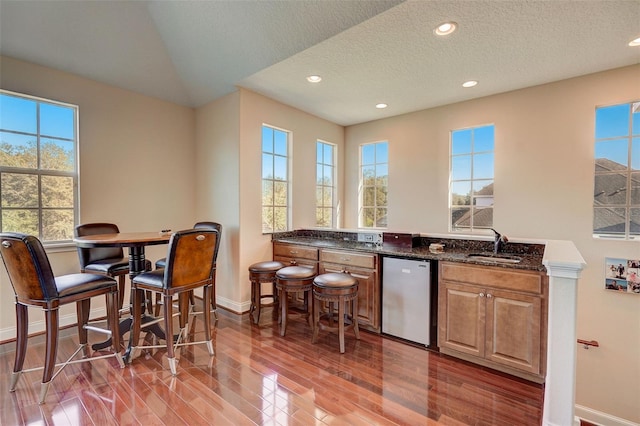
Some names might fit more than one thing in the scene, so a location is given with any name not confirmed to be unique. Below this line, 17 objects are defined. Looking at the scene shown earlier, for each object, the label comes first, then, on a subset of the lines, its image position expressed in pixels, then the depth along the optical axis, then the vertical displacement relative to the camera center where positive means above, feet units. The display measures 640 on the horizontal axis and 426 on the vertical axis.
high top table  7.39 -1.04
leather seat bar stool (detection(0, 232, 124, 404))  6.15 -1.96
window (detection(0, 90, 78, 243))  9.34 +1.31
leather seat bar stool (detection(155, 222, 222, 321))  10.35 -3.46
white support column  4.72 -2.20
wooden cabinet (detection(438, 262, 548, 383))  7.12 -2.92
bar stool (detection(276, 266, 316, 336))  9.69 -2.56
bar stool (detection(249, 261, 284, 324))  10.72 -2.68
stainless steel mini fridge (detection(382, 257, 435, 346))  8.84 -2.93
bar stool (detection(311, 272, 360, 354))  8.78 -2.71
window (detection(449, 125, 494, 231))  12.94 +1.39
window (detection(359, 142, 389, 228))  16.13 +1.39
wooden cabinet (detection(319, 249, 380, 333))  9.85 -2.55
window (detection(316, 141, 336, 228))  16.08 +1.33
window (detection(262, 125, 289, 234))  13.08 +1.26
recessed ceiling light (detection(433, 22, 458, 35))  7.66 +4.93
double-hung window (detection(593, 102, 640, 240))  10.00 +1.35
